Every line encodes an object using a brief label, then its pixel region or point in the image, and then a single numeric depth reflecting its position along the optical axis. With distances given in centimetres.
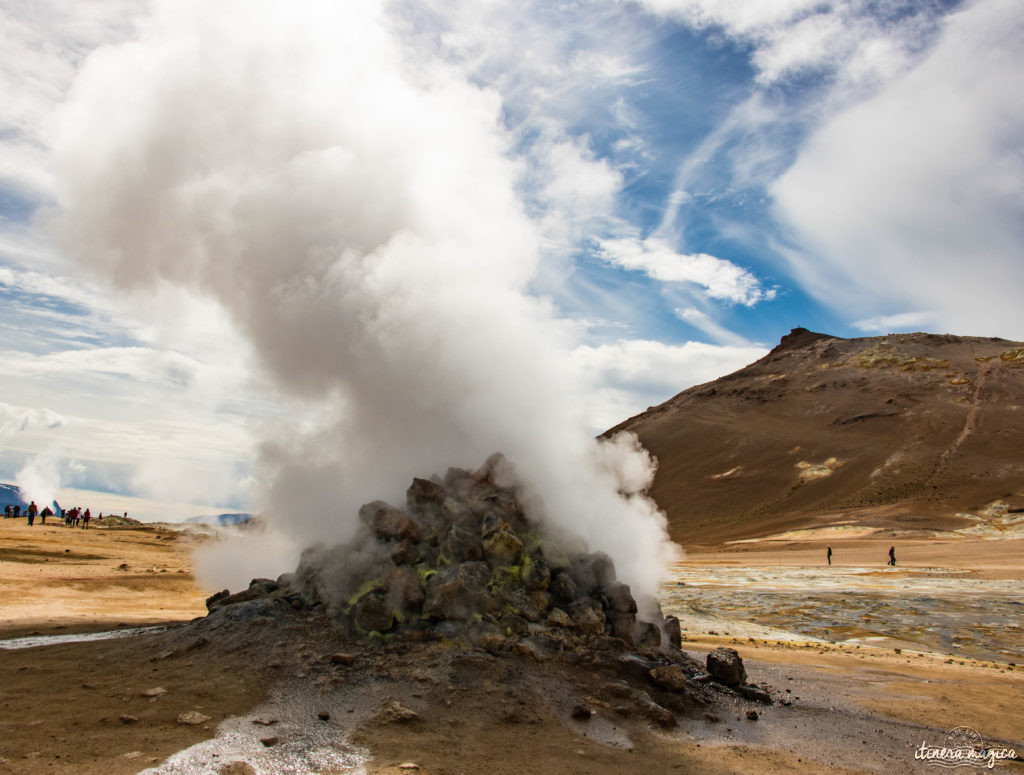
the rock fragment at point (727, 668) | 996
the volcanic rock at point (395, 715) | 743
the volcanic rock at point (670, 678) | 902
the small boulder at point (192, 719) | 699
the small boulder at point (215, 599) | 1207
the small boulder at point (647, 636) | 1053
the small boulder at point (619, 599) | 1047
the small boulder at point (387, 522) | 1064
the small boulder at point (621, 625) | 1031
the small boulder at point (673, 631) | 1148
